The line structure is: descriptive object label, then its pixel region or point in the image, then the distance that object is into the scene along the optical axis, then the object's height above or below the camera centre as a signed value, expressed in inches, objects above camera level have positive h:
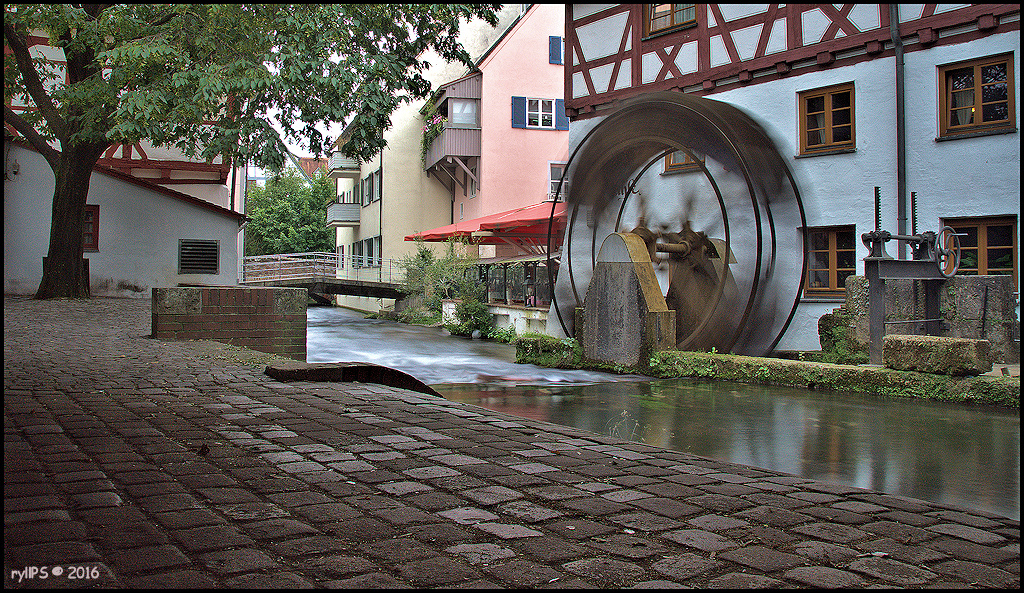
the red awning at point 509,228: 729.6 +79.8
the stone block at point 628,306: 392.5 +1.4
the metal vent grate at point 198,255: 758.5 +50.8
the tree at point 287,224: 1317.7 +157.2
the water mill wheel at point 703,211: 400.5 +56.4
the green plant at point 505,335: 644.1 -22.6
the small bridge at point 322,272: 1127.0 +54.1
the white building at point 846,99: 125.4 +72.4
